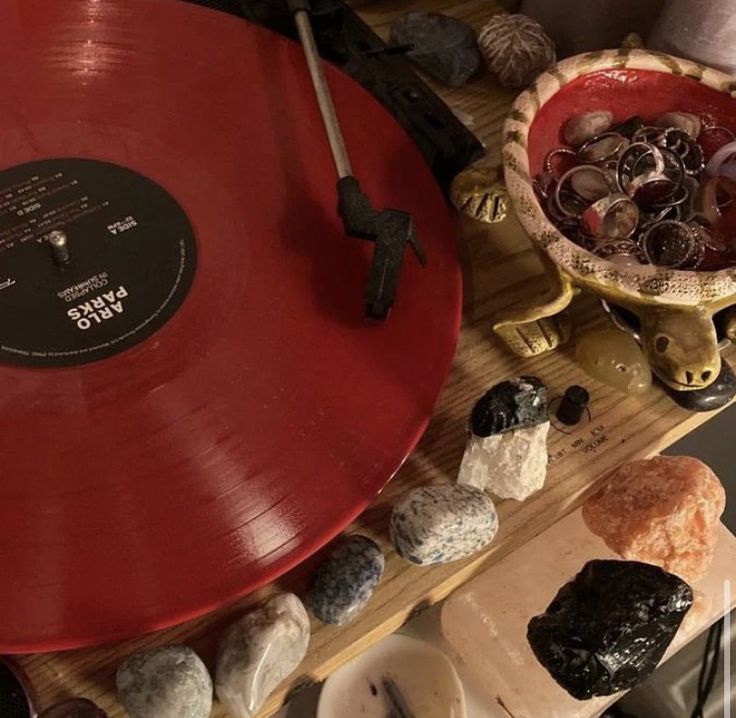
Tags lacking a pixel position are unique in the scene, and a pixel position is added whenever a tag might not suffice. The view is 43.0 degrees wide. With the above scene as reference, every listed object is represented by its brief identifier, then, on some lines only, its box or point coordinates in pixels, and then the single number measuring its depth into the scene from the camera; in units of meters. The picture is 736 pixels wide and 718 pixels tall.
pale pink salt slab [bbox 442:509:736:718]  0.59
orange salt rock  0.55
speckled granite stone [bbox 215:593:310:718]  0.49
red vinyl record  0.49
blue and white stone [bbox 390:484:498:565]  0.52
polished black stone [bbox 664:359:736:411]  0.60
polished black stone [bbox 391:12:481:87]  0.75
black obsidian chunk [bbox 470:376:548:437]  0.55
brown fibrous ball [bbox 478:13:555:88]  0.74
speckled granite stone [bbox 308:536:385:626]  0.52
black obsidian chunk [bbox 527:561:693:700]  0.52
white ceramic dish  0.64
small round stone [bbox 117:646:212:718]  0.48
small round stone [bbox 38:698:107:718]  0.47
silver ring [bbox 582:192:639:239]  0.58
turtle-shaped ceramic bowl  0.53
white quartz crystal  0.55
